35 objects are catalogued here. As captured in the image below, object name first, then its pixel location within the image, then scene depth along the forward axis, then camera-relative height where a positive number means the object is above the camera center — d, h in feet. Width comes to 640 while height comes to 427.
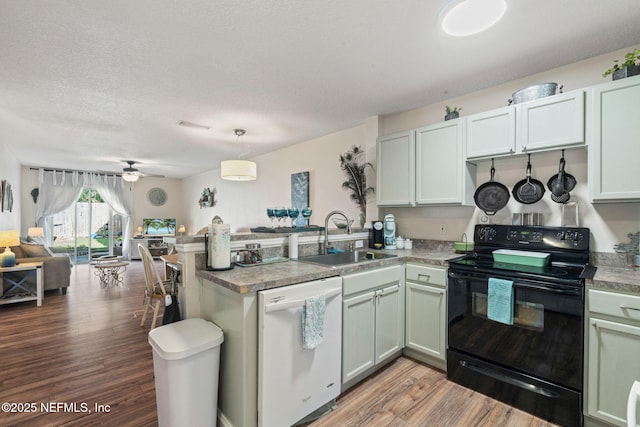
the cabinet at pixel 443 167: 8.38 +1.41
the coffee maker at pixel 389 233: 9.97 -0.72
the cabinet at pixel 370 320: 6.60 -2.74
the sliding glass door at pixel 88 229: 24.73 -1.57
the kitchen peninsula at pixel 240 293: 4.98 -1.60
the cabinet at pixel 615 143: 5.90 +1.53
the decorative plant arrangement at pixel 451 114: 8.74 +3.10
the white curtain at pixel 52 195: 22.99 +1.41
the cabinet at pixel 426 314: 7.47 -2.77
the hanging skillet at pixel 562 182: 7.20 +0.80
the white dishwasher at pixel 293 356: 5.00 -2.80
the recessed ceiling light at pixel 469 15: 4.74 +3.49
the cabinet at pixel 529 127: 6.55 +2.19
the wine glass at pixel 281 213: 8.34 -0.02
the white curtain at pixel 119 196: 25.80 +1.50
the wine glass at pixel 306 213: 8.80 -0.02
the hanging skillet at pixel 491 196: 8.28 +0.50
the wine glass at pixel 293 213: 8.54 -0.02
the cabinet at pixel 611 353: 5.01 -2.56
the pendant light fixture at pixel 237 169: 12.53 +1.93
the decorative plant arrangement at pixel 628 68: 6.01 +3.16
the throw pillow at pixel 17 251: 14.94 -2.10
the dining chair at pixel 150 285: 9.61 -2.62
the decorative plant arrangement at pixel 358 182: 11.59 +1.31
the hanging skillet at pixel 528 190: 7.67 +0.64
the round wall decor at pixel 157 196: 28.50 +1.61
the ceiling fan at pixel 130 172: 19.74 +2.83
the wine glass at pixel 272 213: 8.36 -0.02
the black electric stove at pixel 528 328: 5.59 -2.52
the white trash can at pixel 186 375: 4.83 -2.88
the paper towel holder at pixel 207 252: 6.20 -0.89
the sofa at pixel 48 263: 14.49 -2.69
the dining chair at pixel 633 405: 2.20 -1.62
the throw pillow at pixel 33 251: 15.20 -2.12
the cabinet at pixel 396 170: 9.44 +1.50
